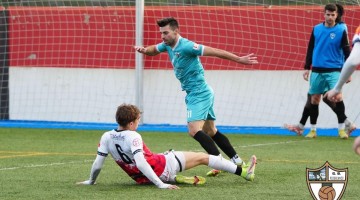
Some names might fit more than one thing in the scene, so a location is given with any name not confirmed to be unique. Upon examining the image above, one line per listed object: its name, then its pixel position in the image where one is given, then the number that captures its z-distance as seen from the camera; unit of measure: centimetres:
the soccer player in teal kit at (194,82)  1997
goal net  3481
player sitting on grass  1731
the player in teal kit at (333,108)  3002
